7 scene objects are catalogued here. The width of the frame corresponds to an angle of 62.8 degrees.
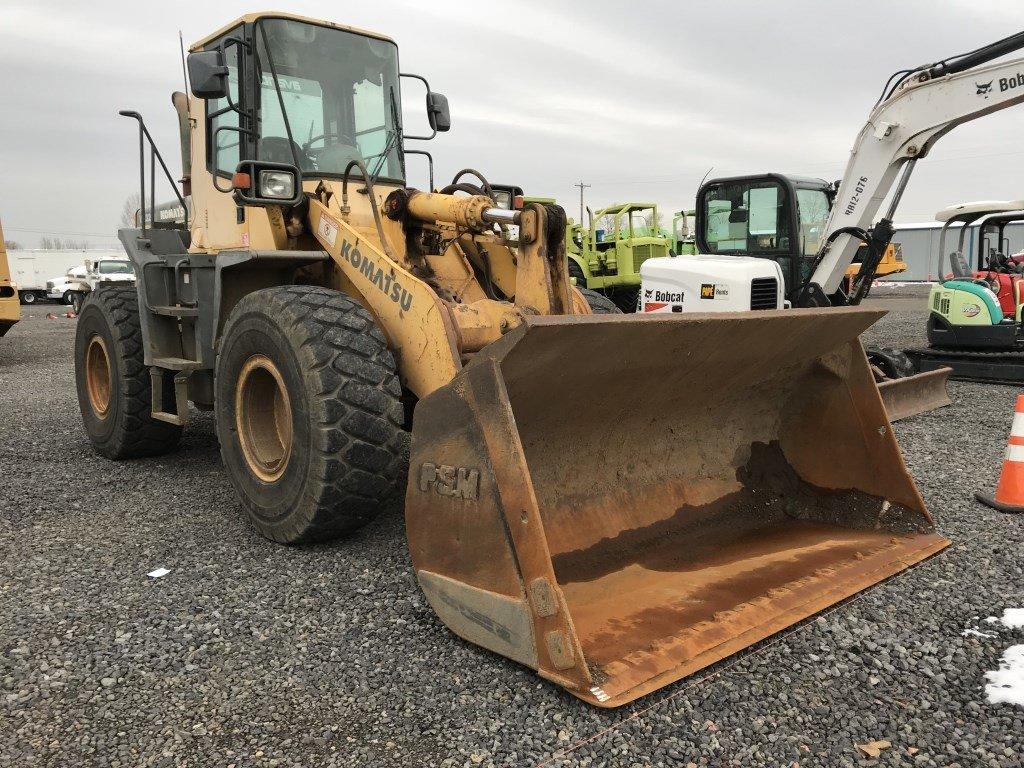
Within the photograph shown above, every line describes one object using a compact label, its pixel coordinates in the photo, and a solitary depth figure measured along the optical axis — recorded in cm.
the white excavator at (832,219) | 731
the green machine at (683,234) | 1955
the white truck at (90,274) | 2860
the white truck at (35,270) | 3556
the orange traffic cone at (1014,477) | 450
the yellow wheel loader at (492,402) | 289
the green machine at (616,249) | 1730
